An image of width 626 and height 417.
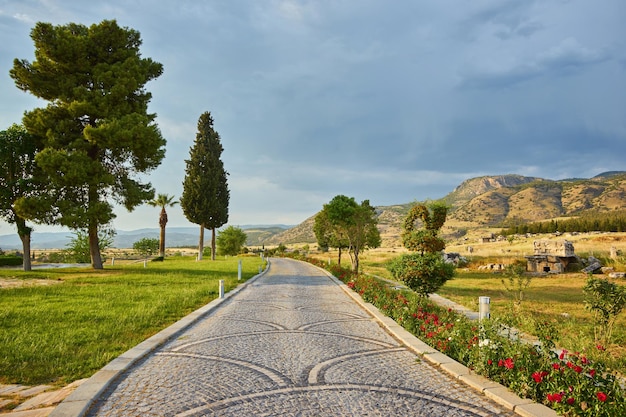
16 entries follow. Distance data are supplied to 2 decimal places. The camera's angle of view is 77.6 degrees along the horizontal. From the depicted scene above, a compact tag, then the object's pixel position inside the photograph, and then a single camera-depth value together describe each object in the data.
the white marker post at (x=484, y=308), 7.29
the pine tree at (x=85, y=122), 22.08
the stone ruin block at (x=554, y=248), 27.69
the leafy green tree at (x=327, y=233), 30.16
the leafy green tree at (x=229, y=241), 65.06
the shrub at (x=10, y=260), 34.44
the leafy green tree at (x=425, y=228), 11.75
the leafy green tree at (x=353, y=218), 25.70
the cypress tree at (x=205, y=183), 42.81
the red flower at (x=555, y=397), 4.06
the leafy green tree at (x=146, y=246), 65.56
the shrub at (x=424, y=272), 11.30
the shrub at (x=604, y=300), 7.11
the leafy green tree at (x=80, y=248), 45.22
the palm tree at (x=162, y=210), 50.22
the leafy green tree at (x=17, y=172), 24.23
